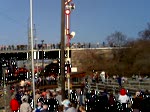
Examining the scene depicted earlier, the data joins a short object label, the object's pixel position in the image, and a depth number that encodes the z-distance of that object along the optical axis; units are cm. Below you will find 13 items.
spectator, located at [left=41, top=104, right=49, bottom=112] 978
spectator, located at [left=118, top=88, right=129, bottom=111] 1299
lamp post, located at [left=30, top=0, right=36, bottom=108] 1600
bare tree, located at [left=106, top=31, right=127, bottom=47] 6082
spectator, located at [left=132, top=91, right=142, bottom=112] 1122
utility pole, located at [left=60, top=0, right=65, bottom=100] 1340
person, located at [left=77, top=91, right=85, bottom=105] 1389
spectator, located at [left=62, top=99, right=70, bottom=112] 953
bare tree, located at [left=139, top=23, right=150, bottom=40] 5735
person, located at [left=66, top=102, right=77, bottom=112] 923
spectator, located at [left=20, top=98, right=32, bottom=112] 1110
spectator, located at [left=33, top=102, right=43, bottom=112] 1005
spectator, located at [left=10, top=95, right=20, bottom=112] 1251
